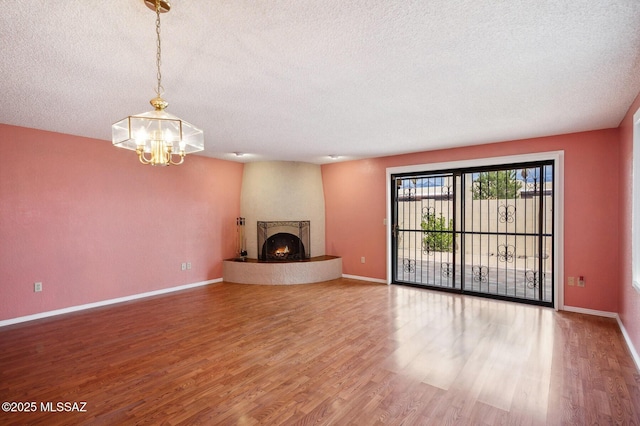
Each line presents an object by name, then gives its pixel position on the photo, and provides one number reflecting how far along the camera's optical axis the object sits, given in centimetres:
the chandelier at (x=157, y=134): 196
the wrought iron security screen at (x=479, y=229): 458
